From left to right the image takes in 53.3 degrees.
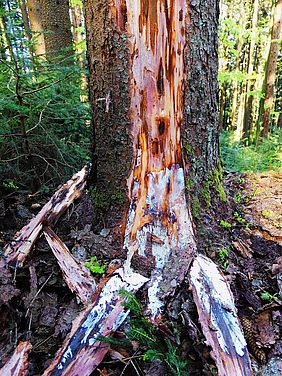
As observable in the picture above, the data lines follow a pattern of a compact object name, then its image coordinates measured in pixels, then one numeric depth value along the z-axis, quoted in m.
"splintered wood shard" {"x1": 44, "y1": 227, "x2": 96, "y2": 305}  1.76
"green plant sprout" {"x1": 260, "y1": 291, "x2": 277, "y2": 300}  1.77
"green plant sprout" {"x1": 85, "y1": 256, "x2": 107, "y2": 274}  1.88
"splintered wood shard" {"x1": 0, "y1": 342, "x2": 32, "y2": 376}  1.45
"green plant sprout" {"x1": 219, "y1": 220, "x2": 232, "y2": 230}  2.17
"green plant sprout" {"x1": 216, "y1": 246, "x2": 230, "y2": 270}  1.94
